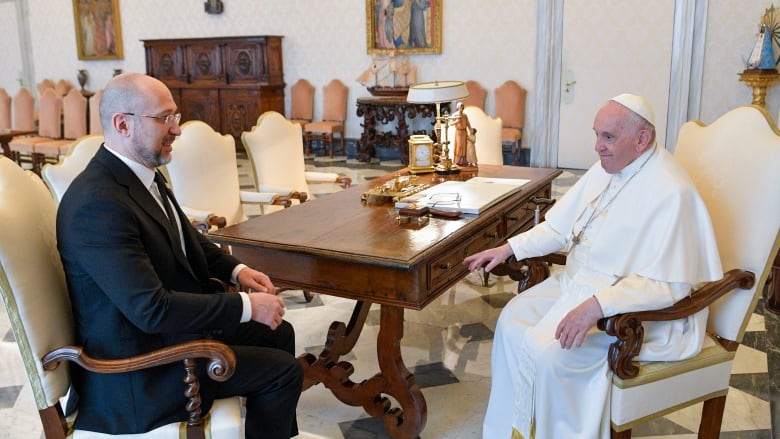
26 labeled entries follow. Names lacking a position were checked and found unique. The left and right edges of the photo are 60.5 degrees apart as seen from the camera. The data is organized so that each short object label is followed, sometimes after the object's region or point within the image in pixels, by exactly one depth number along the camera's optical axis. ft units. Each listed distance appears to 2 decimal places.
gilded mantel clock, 12.80
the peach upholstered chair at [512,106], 29.50
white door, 26.99
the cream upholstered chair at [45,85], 42.16
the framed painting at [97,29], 40.65
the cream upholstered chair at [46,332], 5.87
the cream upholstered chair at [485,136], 16.01
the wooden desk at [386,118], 30.76
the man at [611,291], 7.05
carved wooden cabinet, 34.42
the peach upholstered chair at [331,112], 33.32
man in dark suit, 5.86
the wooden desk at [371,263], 7.73
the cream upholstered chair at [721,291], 6.93
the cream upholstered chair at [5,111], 31.76
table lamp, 12.35
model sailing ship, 31.71
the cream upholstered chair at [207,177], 12.46
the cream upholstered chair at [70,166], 9.71
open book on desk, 9.53
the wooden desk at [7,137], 26.20
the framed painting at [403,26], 31.24
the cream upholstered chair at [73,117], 29.12
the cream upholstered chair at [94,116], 28.38
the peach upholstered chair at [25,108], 31.37
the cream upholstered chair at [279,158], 14.16
